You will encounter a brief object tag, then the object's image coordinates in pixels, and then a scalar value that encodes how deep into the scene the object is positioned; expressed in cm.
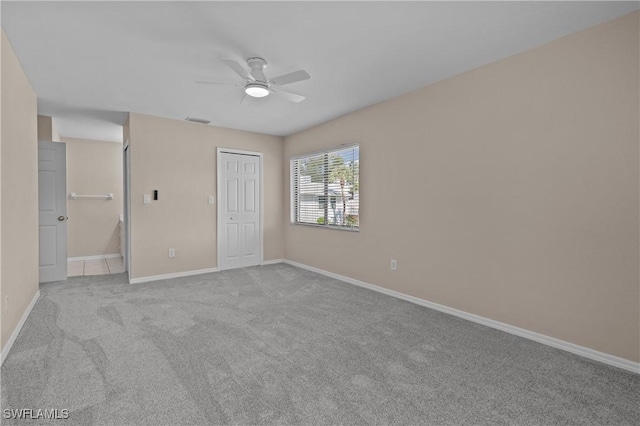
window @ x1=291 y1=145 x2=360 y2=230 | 465
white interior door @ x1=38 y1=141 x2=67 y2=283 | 455
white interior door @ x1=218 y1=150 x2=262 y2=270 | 545
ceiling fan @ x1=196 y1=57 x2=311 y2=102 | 273
